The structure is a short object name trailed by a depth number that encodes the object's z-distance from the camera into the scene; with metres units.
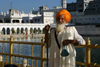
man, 3.81
